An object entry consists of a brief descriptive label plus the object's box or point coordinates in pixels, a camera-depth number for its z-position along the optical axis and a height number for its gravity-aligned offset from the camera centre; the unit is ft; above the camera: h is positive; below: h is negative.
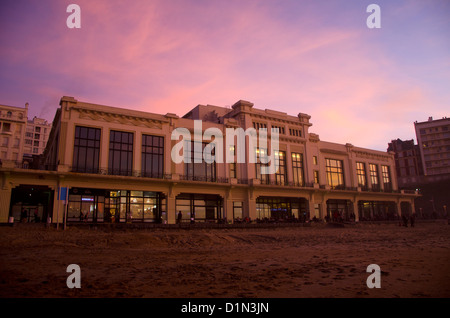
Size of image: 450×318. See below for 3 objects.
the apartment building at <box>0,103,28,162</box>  218.18 +63.54
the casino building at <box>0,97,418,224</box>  98.63 +18.43
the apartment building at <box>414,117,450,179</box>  312.71 +69.06
